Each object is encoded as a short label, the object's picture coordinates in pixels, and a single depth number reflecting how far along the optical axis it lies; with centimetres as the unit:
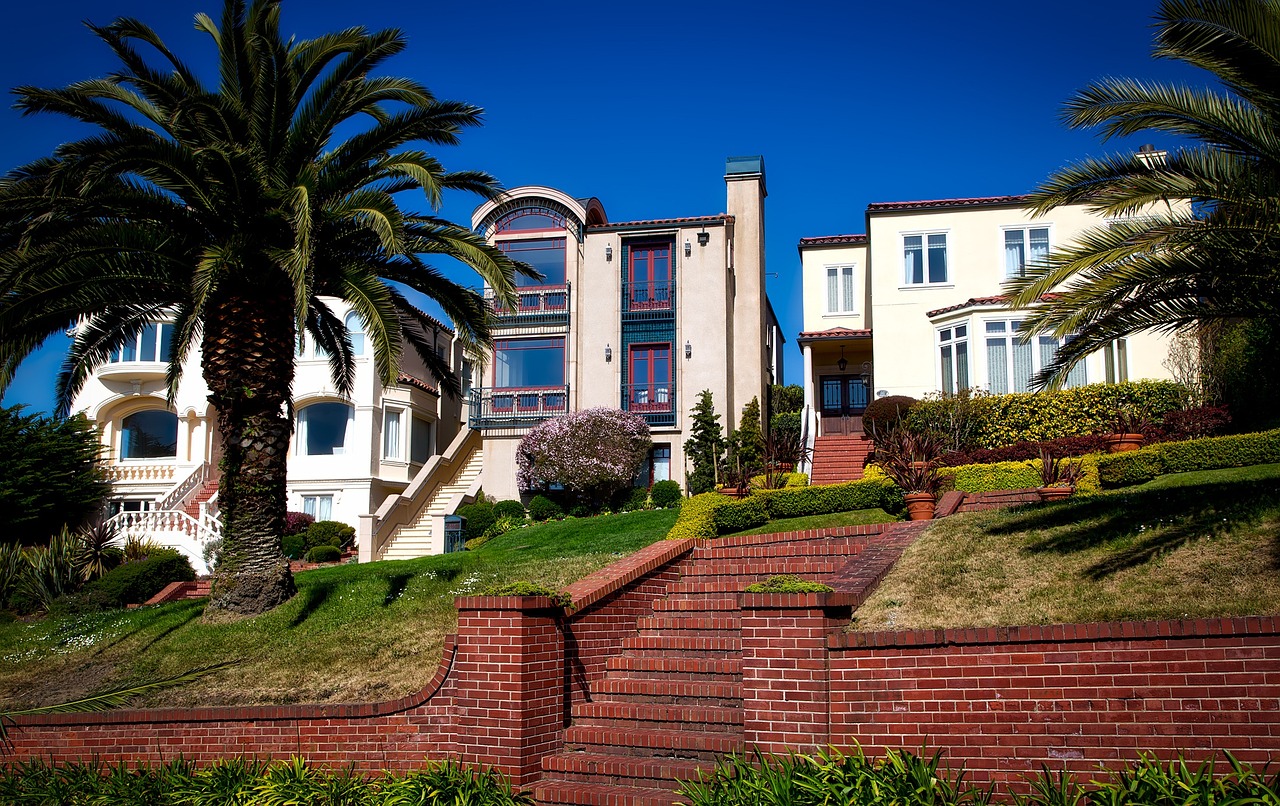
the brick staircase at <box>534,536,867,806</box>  828
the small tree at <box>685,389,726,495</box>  2683
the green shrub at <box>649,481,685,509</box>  2912
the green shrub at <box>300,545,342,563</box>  2703
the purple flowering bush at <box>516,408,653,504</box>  2883
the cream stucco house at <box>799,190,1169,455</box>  2681
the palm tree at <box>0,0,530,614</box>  1377
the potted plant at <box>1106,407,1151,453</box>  1933
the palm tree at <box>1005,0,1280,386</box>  957
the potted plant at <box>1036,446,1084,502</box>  1491
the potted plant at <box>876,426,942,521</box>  1565
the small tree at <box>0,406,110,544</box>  2708
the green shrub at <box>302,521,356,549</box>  2933
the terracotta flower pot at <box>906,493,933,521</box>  1555
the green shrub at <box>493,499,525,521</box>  2922
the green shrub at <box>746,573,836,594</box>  815
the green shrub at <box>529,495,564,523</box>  2919
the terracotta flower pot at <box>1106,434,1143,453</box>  1931
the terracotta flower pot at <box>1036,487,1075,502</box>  1488
